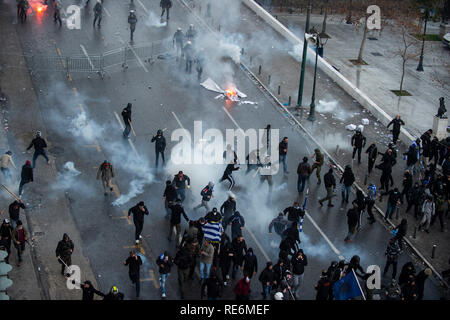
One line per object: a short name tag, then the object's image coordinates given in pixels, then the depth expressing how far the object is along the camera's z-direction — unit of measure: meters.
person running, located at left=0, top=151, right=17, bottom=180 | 22.39
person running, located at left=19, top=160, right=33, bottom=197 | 21.81
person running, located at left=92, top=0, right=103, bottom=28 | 36.03
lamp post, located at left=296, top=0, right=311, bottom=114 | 29.88
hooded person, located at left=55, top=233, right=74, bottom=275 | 18.11
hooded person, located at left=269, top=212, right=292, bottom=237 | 20.05
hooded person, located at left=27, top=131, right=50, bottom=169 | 23.34
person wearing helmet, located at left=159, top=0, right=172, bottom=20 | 39.00
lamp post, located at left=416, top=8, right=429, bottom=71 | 38.56
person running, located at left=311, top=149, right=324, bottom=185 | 23.94
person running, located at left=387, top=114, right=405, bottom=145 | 27.66
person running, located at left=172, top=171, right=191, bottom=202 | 21.56
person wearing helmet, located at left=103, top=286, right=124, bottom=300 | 15.81
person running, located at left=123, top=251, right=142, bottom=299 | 17.36
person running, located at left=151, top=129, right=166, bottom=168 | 24.03
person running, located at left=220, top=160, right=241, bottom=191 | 22.85
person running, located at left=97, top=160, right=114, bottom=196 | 22.02
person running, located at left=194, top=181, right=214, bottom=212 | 21.45
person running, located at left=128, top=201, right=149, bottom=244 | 19.66
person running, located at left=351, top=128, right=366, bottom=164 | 25.66
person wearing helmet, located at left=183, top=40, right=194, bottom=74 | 33.00
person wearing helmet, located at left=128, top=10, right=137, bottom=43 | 35.44
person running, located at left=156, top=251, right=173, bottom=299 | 17.39
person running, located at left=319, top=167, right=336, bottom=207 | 22.73
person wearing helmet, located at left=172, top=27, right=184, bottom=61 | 34.09
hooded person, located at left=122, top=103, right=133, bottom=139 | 26.09
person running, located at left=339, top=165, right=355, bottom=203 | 22.72
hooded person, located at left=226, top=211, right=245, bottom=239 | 19.59
